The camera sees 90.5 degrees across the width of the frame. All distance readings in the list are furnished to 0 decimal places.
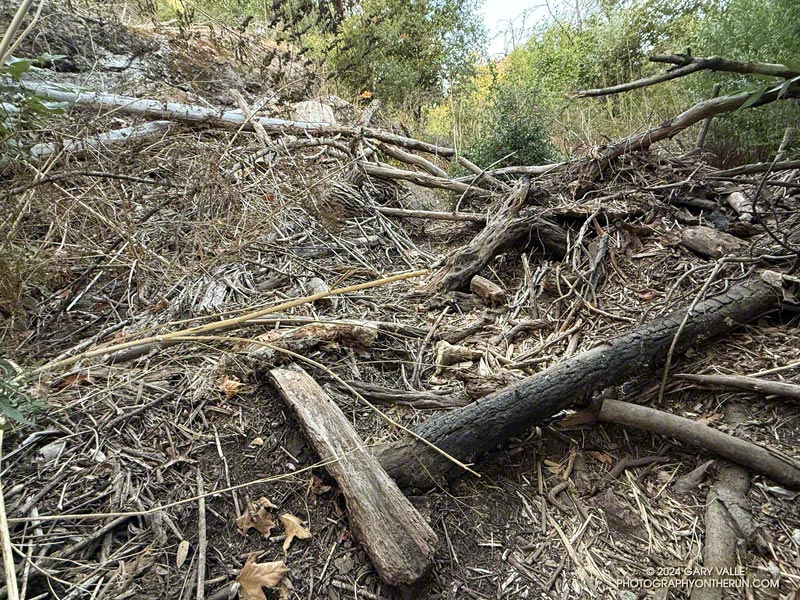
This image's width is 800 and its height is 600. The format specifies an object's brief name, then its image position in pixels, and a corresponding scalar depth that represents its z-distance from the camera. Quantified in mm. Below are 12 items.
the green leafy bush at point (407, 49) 6688
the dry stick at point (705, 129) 3033
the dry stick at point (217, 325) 1046
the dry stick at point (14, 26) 482
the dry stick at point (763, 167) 1678
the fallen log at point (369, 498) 1139
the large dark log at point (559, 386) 1402
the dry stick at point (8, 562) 585
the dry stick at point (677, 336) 1627
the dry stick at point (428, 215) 3271
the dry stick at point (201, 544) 1054
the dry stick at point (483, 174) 3576
